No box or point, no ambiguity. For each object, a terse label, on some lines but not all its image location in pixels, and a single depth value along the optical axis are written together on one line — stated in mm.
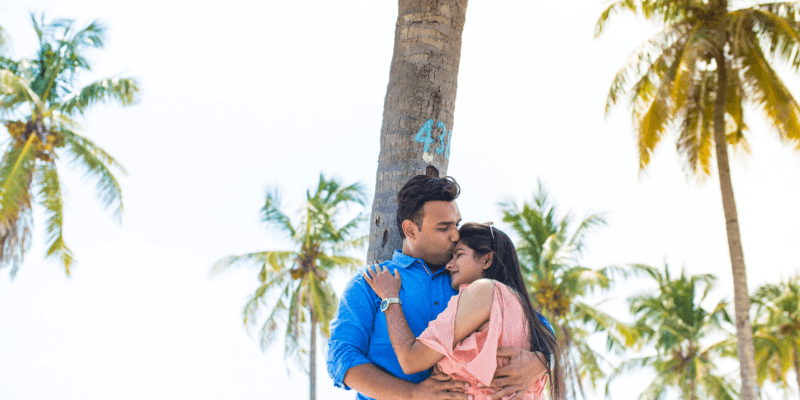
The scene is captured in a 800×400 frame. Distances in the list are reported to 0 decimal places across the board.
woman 2678
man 2742
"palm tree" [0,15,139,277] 19531
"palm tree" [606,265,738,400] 30047
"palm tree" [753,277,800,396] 29656
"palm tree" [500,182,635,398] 25141
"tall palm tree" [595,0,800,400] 15156
